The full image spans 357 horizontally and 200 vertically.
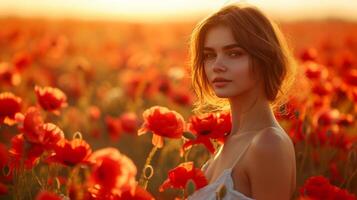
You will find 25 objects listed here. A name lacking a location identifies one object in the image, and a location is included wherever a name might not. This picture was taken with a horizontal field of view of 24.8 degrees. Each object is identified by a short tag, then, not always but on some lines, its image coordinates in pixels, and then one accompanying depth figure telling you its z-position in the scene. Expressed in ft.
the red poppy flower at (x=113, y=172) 6.94
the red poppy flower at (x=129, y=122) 14.94
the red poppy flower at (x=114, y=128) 15.14
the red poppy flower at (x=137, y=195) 6.89
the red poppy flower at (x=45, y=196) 6.27
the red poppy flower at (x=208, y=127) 8.65
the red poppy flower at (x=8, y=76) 15.66
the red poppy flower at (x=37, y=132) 8.07
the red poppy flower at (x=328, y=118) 13.12
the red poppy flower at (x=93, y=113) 15.55
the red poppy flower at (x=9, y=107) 9.63
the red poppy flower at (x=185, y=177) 7.82
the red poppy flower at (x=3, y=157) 8.73
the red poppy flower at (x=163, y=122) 8.77
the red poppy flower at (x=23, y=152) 8.16
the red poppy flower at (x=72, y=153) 8.04
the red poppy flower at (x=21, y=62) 17.68
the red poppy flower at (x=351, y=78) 15.03
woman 7.57
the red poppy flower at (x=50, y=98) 10.19
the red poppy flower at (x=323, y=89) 14.79
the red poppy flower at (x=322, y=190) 8.81
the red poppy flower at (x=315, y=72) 15.19
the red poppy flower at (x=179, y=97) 16.29
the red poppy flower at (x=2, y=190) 9.00
